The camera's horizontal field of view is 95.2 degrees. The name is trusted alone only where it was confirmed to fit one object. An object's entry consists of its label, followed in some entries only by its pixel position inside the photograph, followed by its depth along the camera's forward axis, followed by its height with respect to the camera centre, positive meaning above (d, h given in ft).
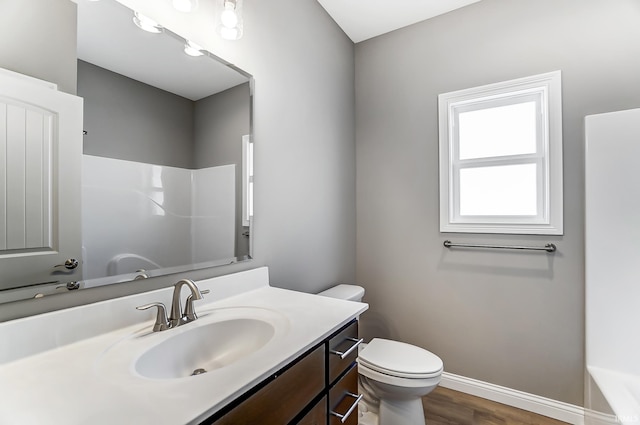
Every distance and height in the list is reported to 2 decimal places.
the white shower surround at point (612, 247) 5.08 -0.63
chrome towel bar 5.91 -0.75
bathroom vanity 1.81 -1.20
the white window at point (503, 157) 5.98 +1.23
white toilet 4.81 -2.79
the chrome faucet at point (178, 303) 3.12 -0.99
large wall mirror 2.96 +0.69
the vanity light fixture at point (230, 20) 4.08 +2.72
